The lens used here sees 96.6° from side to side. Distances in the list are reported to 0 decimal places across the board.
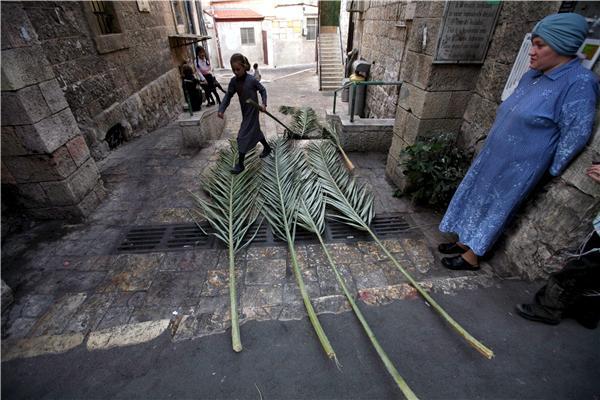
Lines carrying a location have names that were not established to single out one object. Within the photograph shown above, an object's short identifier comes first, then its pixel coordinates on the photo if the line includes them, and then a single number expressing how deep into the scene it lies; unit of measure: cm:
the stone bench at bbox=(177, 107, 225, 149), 477
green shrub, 288
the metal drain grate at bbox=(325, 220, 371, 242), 284
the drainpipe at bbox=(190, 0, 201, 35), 1199
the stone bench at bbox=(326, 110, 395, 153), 451
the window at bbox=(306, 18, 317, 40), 1995
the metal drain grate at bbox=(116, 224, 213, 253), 274
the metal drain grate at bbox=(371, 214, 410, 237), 294
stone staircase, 1223
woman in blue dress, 161
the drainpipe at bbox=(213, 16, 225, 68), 2027
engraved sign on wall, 255
